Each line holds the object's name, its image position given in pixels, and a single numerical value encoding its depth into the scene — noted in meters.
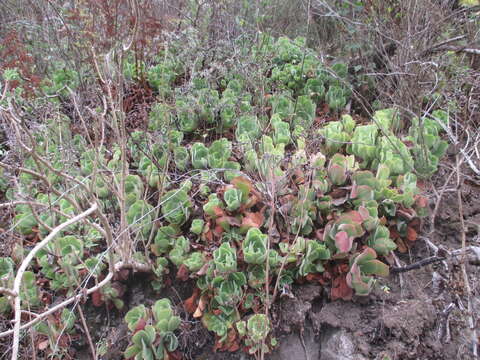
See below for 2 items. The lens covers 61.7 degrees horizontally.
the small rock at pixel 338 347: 2.00
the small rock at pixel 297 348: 2.06
